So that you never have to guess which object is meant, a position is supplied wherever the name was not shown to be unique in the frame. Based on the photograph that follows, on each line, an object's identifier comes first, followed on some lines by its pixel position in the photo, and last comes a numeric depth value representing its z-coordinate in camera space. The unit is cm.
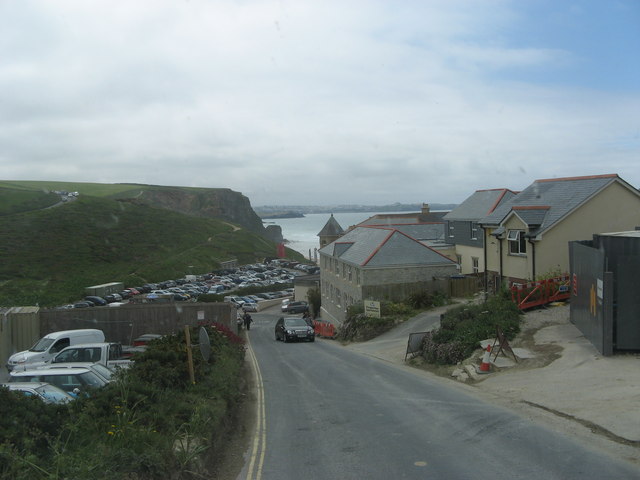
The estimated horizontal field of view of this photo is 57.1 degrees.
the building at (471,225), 4134
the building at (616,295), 1524
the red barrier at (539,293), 2358
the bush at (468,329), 1976
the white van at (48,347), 2072
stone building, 3838
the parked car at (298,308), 6203
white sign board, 3353
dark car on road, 3434
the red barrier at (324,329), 3941
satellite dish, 1293
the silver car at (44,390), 1107
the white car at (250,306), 7156
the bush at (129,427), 689
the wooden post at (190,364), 1240
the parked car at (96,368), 1364
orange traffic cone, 1716
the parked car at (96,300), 6494
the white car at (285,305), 6559
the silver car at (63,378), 1287
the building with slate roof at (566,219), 2656
